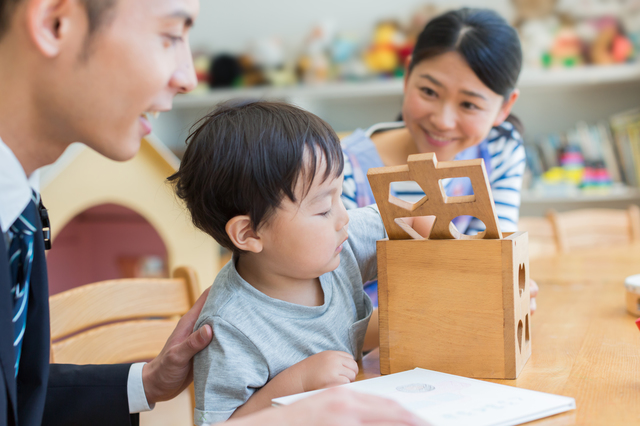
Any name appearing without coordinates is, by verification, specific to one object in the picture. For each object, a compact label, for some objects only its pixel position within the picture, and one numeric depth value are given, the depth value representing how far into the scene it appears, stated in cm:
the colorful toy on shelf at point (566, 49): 246
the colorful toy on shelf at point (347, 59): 270
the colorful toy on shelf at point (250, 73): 285
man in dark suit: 51
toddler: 67
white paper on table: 53
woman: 117
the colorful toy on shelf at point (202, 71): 289
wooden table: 57
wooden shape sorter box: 64
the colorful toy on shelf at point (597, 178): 256
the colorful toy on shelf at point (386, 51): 264
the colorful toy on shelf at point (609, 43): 240
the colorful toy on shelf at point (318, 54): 276
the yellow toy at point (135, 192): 151
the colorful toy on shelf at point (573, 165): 259
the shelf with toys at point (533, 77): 244
